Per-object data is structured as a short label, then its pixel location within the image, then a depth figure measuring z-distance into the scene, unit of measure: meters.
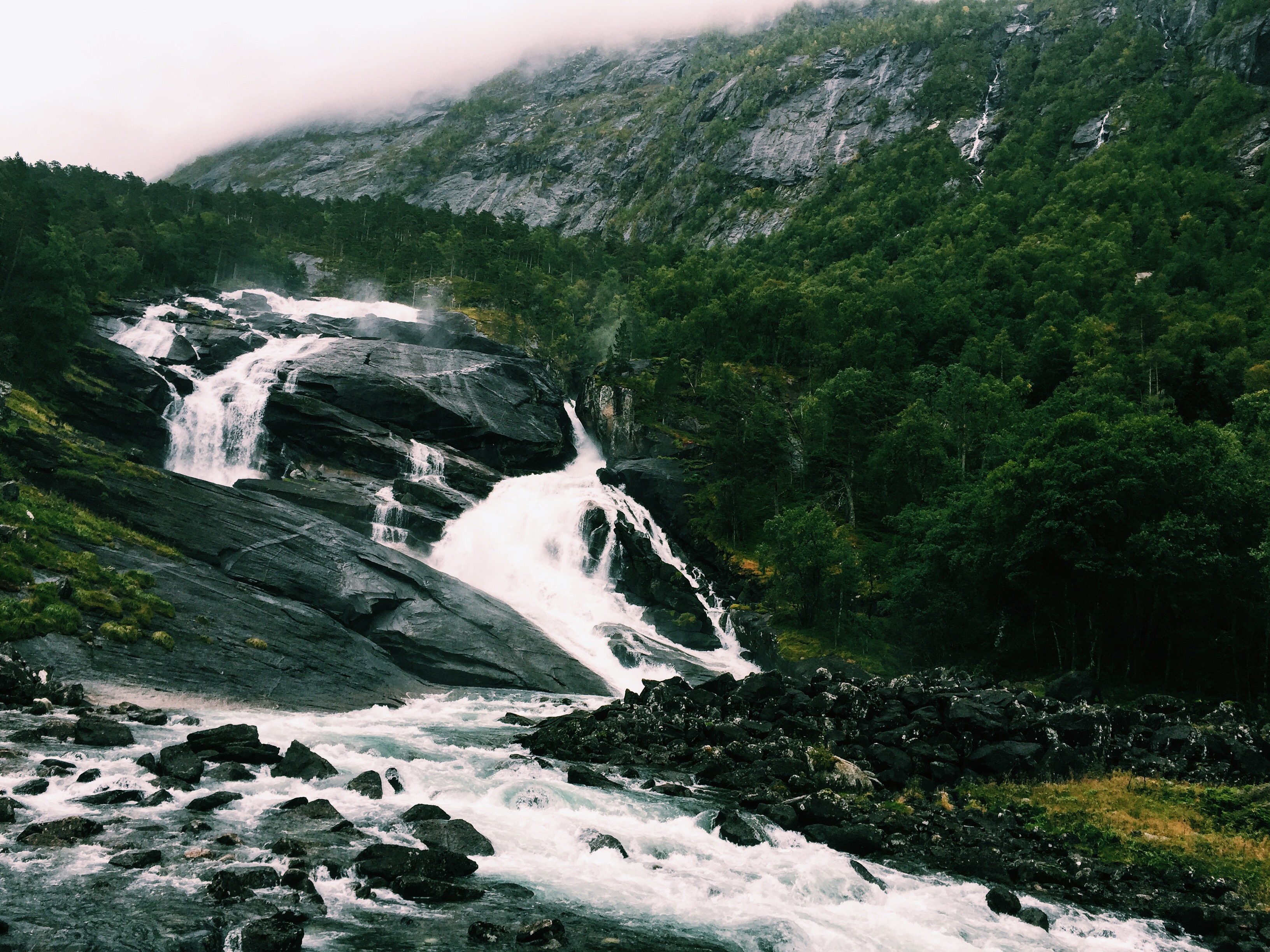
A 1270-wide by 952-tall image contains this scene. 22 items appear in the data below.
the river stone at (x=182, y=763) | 16.53
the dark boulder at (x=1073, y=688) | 30.19
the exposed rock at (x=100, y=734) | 18.30
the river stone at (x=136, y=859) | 11.58
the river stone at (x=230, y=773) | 17.00
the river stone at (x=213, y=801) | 14.95
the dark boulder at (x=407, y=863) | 12.41
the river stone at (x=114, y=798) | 14.45
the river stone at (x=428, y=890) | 11.85
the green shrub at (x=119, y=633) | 27.39
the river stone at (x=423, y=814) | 15.56
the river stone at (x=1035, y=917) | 13.35
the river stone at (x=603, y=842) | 15.16
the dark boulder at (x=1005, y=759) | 22.88
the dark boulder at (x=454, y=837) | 14.34
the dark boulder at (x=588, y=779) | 20.02
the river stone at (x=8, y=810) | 12.91
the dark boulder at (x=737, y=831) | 16.44
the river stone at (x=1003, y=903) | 13.76
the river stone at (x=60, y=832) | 12.24
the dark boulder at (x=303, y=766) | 17.98
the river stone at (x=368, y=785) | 17.19
